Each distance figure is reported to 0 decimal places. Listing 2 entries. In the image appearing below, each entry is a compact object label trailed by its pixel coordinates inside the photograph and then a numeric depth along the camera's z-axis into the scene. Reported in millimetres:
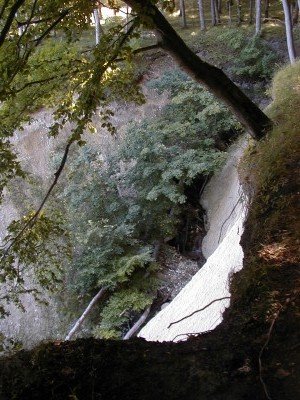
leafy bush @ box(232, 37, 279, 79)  15758
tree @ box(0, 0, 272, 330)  4344
